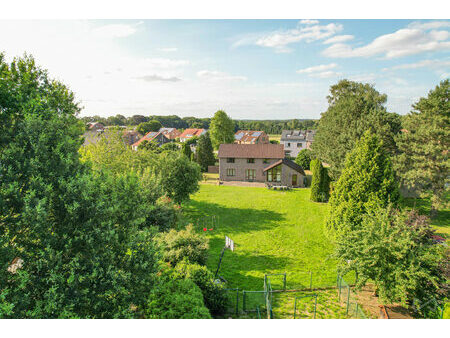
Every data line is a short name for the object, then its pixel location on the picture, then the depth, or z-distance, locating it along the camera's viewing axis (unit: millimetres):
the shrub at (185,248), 12852
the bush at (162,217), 16281
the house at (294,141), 65688
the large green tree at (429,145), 21359
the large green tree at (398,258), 9953
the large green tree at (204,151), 50156
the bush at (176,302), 7848
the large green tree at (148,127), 111994
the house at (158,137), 79125
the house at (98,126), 94312
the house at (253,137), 79538
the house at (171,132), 100712
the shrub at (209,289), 10820
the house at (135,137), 78538
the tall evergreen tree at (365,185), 15055
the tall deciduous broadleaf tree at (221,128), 63094
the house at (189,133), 96100
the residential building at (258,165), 38312
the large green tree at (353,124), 25312
